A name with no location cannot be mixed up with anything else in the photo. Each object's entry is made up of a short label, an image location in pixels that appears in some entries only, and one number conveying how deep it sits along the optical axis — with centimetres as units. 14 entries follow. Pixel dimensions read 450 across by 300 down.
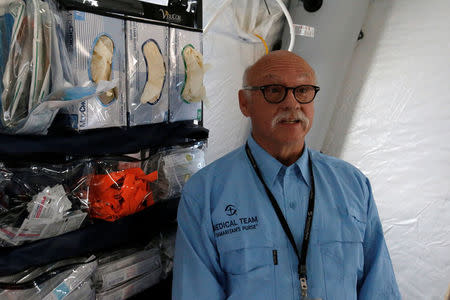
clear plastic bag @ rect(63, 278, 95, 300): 76
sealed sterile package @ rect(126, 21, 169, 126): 90
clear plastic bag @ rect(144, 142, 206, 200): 101
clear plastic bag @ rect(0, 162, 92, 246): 67
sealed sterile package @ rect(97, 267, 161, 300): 85
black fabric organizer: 66
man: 83
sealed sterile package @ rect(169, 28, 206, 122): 102
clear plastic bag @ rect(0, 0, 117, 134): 66
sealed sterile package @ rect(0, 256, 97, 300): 67
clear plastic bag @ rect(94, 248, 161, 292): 83
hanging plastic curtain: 159
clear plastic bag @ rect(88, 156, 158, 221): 83
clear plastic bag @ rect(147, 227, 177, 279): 100
